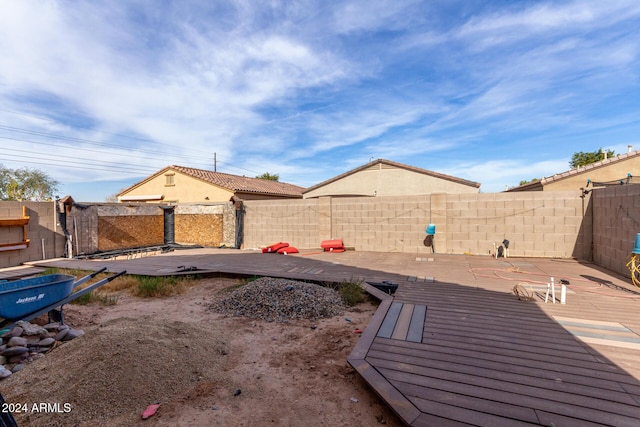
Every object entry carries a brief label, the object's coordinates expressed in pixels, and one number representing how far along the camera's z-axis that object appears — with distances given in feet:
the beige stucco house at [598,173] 39.17
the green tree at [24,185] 79.97
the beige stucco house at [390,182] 54.65
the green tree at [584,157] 95.99
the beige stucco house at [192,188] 57.16
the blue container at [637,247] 16.79
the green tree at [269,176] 135.13
